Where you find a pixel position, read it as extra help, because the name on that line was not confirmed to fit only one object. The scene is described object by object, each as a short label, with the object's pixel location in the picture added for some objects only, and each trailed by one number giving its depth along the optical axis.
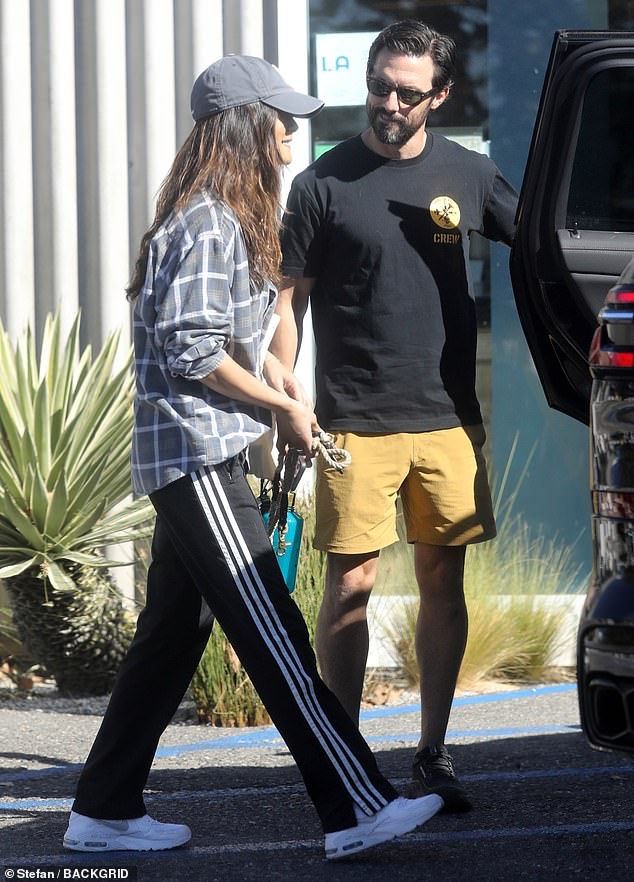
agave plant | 10.73
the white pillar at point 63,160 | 12.84
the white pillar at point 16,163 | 12.85
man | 7.73
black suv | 7.27
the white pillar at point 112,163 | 12.77
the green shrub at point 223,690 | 10.49
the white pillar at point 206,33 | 12.63
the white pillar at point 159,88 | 12.70
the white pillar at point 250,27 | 12.62
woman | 6.38
